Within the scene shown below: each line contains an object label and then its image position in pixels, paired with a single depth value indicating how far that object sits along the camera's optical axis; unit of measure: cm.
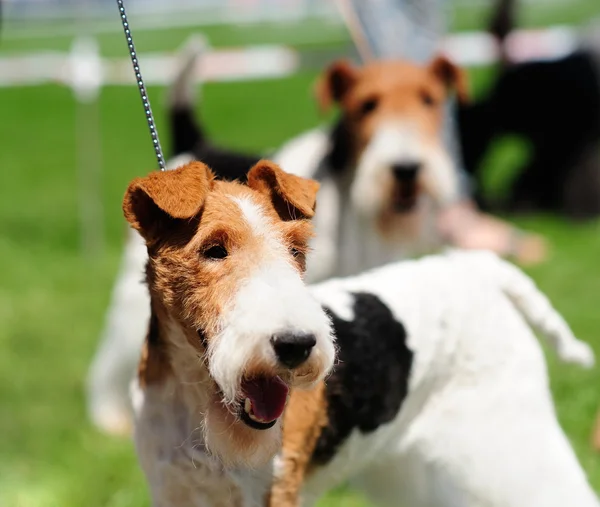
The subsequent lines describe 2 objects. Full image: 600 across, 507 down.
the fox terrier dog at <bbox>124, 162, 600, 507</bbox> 213
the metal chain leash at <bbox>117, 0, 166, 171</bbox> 264
